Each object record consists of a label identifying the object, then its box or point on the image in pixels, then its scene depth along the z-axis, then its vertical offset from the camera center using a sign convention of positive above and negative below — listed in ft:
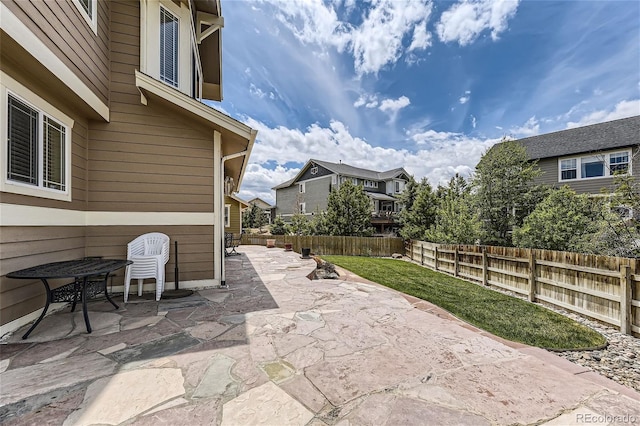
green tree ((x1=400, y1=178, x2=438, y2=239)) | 52.90 +0.52
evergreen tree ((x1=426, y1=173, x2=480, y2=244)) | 34.17 -0.89
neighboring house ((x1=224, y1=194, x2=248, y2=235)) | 62.03 +0.77
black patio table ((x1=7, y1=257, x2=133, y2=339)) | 9.37 -2.03
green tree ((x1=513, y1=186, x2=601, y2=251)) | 25.38 -0.85
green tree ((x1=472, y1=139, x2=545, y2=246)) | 41.68 +3.92
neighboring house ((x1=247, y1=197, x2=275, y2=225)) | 130.98 +9.14
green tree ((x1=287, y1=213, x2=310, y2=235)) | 64.69 -2.25
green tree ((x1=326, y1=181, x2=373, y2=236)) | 57.41 +1.13
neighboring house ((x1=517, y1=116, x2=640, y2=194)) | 46.24 +11.81
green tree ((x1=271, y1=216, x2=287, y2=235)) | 78.07 -3.05
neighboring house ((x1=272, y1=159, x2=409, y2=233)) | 82.84 +10.64
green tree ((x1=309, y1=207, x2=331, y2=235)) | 58.54 -1.71
